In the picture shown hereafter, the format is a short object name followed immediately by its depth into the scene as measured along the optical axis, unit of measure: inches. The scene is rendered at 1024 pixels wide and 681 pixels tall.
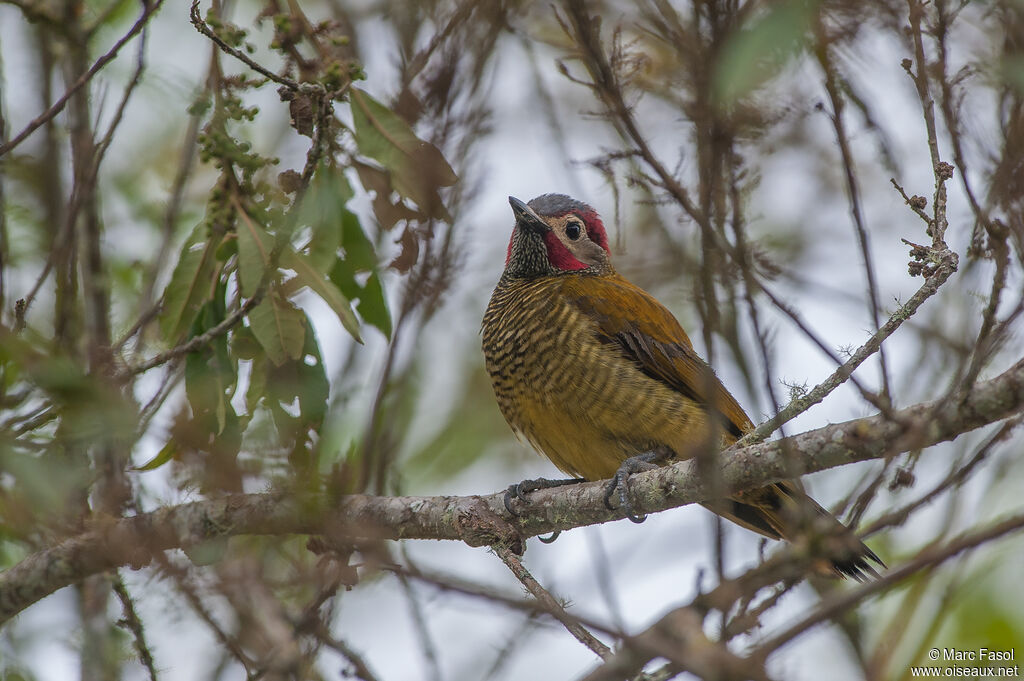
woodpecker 346.6
